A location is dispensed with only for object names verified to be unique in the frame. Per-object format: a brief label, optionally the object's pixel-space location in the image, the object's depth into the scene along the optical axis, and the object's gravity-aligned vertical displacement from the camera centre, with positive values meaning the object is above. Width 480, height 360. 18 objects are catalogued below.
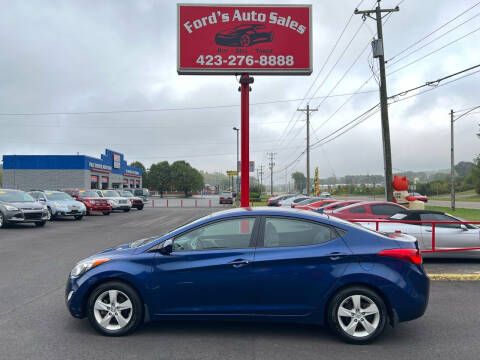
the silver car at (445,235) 9.07 -1.19
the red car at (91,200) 24.86 -0.49
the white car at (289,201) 24.71 -0.85
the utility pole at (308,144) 44.42 +5.03
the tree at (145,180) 103.84 +3.20
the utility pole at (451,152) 33.56 +2.82
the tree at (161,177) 98.81 +3.70
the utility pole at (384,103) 17.98 +3.96
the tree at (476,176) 71.65 +1.49
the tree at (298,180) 175.36 +4.01
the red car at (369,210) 11.33 -0.72
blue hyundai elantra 4.27 -1.03
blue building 52.09 +3.11
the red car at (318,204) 17.13 -0.74
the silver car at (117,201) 28.97 -0.63
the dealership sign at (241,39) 14.40 +5.66
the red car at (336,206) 12.87 -0.64
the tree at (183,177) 98.75 +3.58
